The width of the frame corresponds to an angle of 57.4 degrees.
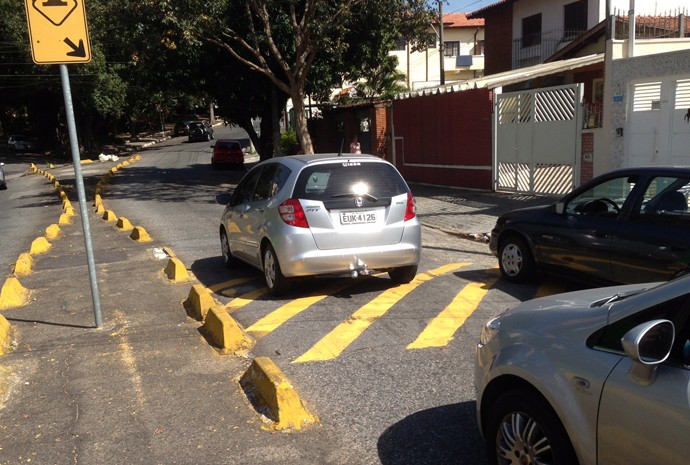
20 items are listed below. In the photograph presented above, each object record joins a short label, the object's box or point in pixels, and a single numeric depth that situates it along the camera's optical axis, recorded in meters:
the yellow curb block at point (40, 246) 10.85
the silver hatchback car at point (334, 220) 6.85
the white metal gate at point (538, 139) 14.44
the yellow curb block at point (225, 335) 5.49
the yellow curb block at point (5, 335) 5.65
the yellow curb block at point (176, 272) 8.20
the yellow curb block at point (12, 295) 7.21
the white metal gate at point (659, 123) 12.52
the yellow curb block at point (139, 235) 11.83
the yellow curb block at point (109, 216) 15.18
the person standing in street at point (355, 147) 20.17
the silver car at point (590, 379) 2.36
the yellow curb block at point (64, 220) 14.99
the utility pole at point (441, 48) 22.42
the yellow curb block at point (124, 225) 13.48
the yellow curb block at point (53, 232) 12.82
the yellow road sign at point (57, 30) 5.46
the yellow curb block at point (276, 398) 4.07
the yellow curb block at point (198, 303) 6.44
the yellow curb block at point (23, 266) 9.04
